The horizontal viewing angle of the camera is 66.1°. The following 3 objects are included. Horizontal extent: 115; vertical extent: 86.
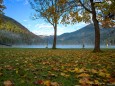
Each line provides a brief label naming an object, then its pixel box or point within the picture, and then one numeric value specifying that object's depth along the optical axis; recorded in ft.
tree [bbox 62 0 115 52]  36.72
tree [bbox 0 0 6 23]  60.41
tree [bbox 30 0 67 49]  65.20
